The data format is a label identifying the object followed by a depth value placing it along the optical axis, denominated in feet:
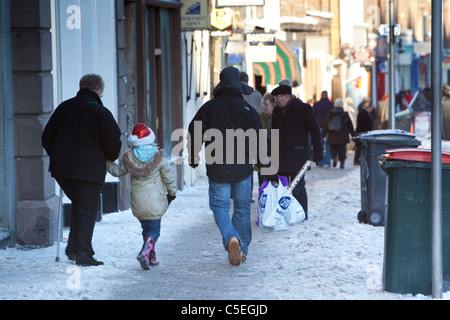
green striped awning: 103.50
